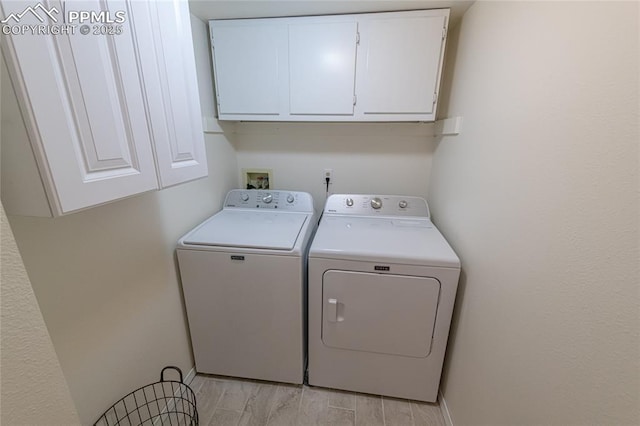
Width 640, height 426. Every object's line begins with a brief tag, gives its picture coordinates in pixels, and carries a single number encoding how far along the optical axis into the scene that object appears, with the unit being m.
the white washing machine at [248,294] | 1.44
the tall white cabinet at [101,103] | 0.56
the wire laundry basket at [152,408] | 1.18
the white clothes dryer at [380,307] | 1.35
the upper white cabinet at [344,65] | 1.55
